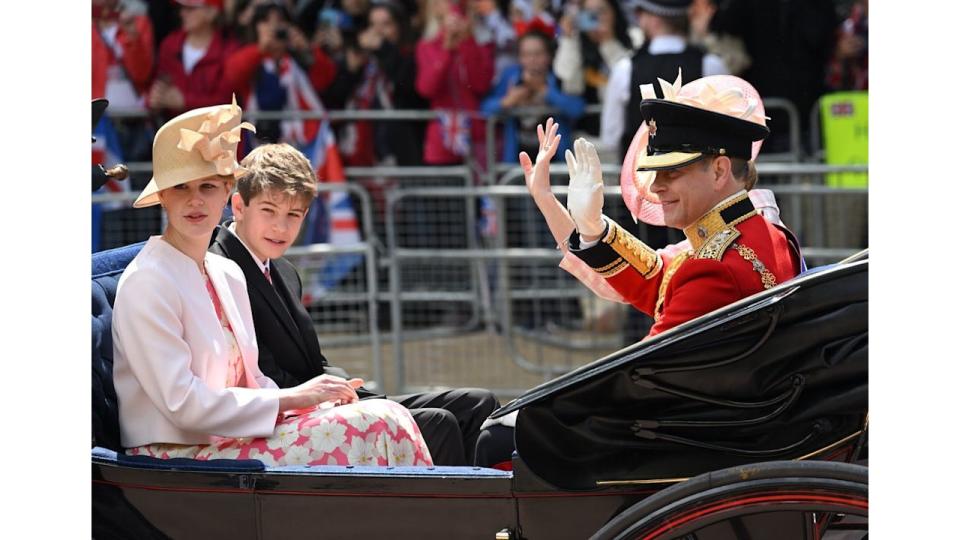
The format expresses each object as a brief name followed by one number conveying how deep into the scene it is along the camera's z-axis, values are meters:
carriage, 5.80
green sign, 17.45
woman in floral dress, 6.87
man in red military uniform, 6.75
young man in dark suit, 7.87
